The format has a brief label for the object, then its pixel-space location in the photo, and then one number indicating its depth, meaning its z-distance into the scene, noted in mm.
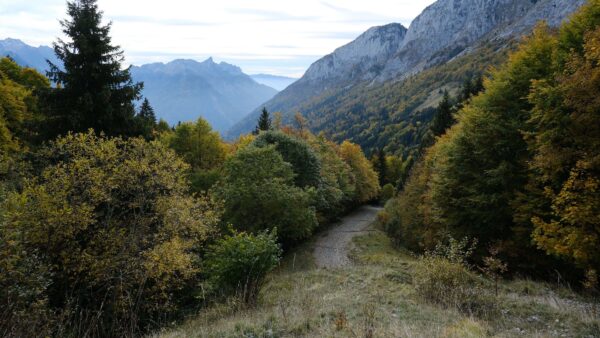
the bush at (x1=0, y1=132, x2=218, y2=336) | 8953
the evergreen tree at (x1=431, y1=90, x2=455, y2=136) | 44781
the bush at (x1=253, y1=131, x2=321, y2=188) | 35594
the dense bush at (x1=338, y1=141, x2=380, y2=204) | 59750
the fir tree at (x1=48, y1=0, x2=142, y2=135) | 19797
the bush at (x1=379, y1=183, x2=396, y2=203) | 71062
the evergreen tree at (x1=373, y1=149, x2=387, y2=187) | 83000
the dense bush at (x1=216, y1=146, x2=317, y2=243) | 26438
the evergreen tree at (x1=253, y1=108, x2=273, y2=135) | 57597
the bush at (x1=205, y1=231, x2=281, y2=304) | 11305
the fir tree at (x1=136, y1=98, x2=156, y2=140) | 22000
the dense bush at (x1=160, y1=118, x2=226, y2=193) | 35094
